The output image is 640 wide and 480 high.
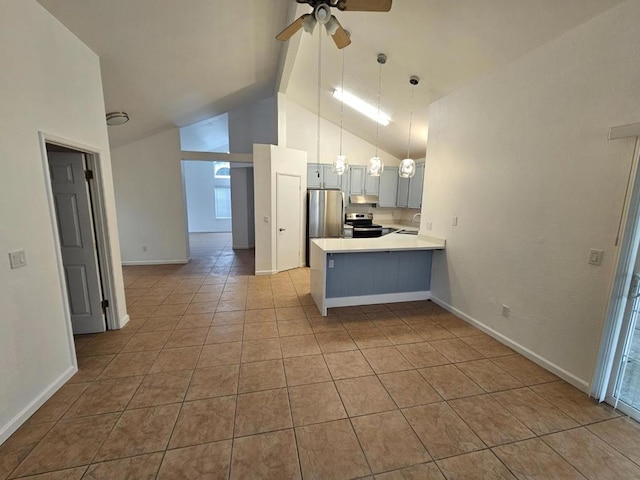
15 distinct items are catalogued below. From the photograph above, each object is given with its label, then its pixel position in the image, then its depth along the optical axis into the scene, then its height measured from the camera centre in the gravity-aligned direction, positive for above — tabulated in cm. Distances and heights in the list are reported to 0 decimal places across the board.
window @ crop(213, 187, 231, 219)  1099 -20
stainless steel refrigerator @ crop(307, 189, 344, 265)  546 -29
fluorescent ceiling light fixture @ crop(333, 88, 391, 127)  494 +179
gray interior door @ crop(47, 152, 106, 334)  258 -46
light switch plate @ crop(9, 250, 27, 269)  169 -42
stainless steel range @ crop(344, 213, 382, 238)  585 -58
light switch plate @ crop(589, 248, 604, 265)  198 -39
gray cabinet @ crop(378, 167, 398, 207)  643 +32
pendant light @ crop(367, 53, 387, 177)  354 +50
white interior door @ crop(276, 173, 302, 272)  512 -44
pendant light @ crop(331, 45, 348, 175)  391 +52
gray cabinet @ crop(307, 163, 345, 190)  607 +52
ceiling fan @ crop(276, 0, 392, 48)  200 +146
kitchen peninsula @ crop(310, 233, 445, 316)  342 -96
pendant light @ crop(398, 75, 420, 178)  341 +43
